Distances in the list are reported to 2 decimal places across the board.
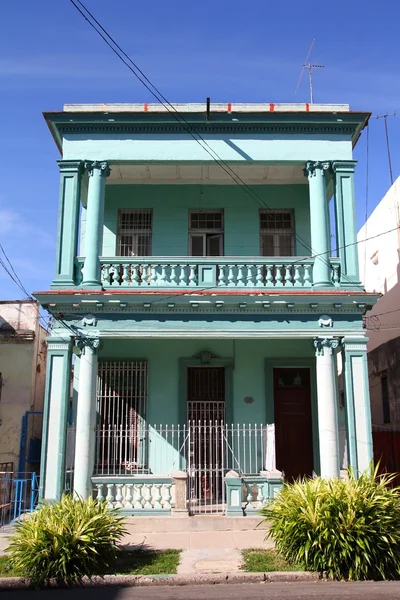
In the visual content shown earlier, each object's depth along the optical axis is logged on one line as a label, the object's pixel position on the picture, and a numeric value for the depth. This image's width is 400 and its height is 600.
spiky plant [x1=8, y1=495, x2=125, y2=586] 7.63
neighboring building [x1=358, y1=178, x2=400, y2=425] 16.23
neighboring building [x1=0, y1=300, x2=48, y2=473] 15.30
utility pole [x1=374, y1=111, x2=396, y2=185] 18.58
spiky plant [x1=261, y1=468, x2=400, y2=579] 7.73
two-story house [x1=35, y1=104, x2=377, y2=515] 11.30
